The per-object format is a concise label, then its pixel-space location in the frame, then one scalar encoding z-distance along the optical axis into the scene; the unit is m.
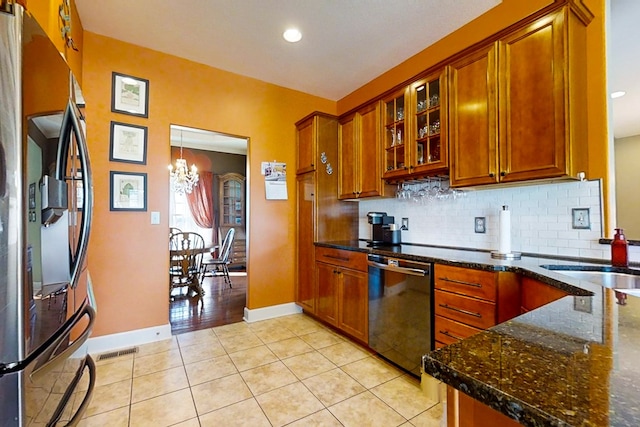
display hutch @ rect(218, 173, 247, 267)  6.70
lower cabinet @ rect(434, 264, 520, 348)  1.69
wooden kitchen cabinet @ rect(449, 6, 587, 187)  1.73
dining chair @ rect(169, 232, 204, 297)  4.04
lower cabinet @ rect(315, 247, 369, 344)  2.61
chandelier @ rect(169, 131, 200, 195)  5.20
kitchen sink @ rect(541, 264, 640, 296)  1.50
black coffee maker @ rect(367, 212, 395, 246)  2.98
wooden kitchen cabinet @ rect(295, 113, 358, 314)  3.33
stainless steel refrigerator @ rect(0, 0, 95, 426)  0.79
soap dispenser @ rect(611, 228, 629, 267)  1.63
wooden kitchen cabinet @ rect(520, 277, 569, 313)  1.35
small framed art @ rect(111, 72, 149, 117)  2.72
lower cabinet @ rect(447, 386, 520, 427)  0.48
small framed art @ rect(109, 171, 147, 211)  2.69
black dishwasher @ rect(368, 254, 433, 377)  2.05
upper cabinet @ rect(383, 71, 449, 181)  2.37
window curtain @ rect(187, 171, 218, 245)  6.46
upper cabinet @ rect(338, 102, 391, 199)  2.98
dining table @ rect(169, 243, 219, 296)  4.00
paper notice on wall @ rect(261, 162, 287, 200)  3.50
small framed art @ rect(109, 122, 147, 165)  2.70
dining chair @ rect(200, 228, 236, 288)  4.98
